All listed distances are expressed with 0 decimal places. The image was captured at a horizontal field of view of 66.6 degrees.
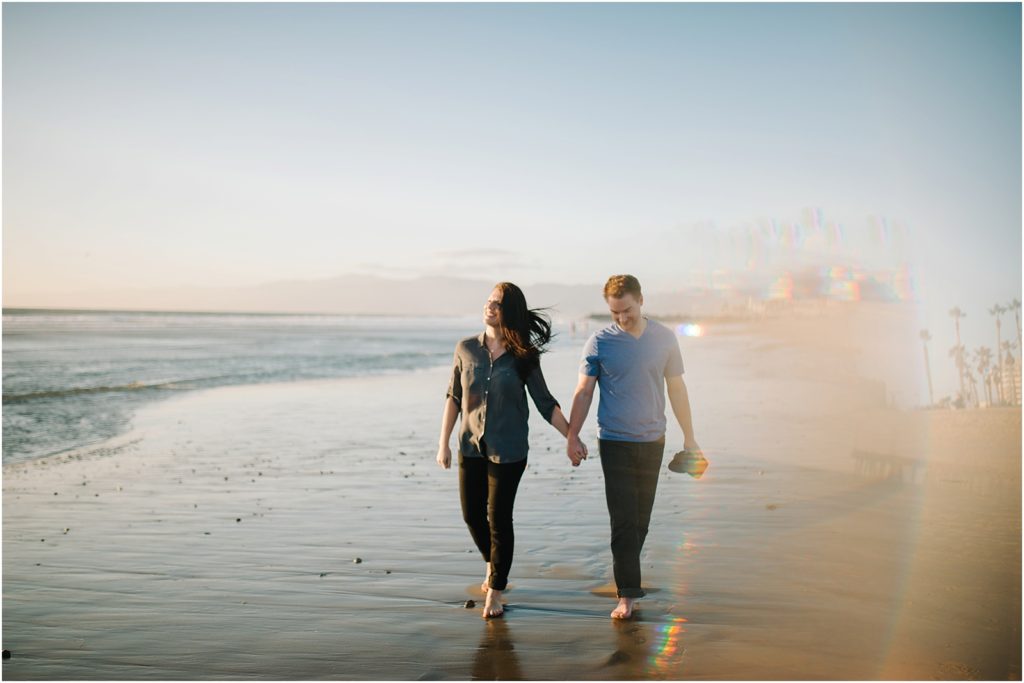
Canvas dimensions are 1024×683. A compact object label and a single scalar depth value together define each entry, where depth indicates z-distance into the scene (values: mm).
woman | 5199
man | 5016
